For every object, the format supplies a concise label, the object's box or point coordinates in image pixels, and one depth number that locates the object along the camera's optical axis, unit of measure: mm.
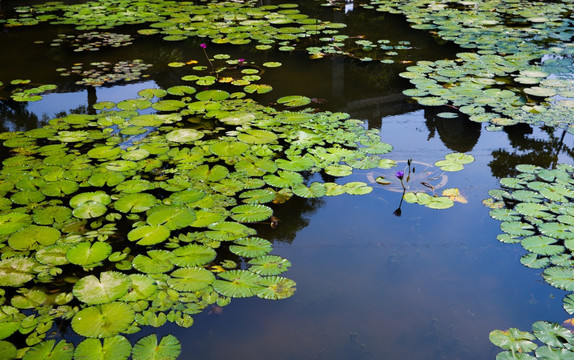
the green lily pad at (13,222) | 2148
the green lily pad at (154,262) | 1922
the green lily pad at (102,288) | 1782
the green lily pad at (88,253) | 1956
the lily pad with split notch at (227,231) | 2102
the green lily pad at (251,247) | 2025
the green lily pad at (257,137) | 2934
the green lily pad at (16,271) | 1871
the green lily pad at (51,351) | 1571
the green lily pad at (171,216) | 2174
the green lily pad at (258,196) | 2369
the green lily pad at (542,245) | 1961
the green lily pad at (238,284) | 1819
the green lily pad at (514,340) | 1581
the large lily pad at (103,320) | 1656
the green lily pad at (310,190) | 2418
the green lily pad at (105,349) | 1565
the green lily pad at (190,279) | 1834
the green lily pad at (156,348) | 1583
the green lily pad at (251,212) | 2227
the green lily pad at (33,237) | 2061
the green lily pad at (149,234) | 2074
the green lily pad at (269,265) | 1935
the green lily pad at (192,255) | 1957
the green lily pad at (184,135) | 2984
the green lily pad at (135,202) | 2303
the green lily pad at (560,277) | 1818
